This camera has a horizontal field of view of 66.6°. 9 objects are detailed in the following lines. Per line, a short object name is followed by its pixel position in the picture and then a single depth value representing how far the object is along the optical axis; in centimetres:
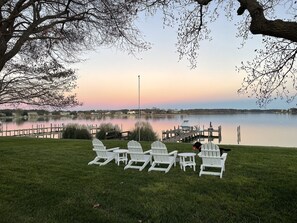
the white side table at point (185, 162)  633
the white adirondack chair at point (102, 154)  732
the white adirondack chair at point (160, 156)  656
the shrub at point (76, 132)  2116
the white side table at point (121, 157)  713
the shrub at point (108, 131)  2320
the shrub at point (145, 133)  1954
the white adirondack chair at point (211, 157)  601
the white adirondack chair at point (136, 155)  687
